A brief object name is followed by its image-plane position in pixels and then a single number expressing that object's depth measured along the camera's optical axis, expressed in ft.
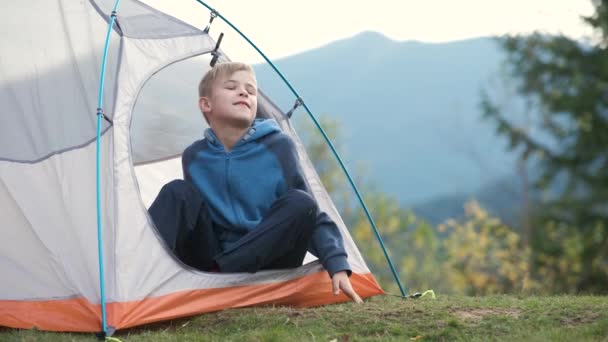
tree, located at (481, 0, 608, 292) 47.55
